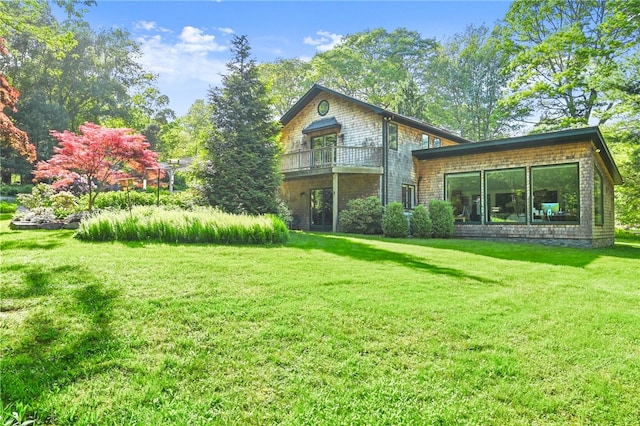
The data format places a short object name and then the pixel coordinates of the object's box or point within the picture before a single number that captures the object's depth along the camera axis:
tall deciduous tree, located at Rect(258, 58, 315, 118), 31.53
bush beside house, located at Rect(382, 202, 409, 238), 12.07
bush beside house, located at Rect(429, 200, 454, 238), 12.77
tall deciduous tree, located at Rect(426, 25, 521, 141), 29.62
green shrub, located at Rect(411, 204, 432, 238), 12.45
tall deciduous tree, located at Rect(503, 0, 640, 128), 17.66
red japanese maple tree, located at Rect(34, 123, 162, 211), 10.72
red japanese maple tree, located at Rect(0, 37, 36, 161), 7.77
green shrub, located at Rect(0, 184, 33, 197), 18.33
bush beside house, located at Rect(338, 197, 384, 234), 13.67
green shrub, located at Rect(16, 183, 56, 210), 11.64
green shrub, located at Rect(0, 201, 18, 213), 13.70
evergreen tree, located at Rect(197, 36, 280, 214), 10.96
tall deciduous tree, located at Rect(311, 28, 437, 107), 30.05
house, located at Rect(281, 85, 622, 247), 11.73
